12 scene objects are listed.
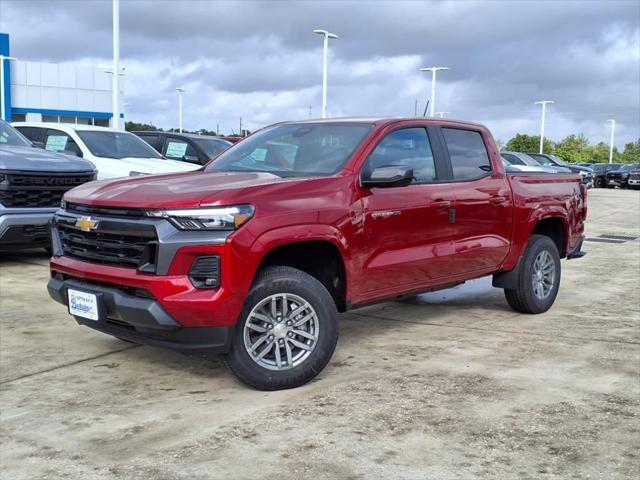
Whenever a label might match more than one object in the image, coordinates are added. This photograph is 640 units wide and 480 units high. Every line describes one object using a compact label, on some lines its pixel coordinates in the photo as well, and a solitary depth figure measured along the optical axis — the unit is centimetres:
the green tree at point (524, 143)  6981
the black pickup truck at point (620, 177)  3897
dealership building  4594
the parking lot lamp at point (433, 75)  4592
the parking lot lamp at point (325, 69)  3441
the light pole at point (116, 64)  2034
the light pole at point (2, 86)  4026
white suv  1050
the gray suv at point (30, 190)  811
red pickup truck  406
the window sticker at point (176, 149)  1313
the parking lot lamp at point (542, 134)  6373
